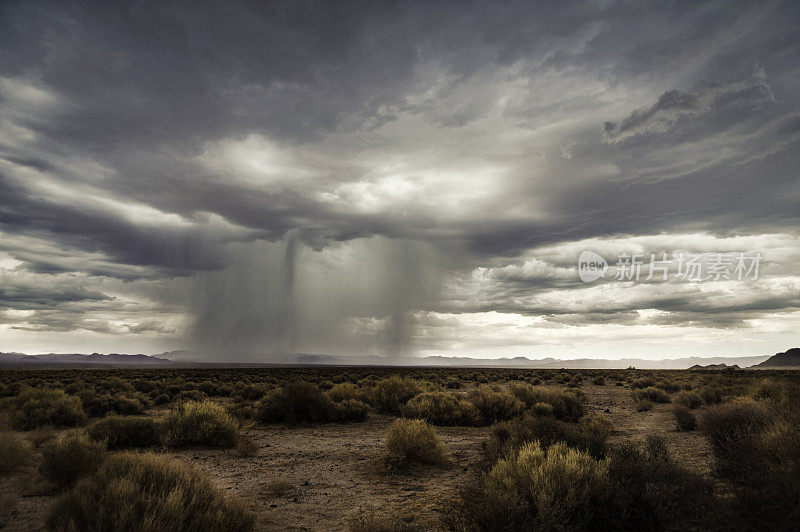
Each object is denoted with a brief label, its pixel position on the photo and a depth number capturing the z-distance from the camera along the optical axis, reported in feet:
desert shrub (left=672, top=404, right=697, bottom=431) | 43.83
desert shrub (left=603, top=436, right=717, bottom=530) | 17.24
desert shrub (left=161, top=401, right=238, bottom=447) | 38.50
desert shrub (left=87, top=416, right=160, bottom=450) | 33.88
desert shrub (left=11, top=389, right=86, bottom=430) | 46.57
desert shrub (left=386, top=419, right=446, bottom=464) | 32.78
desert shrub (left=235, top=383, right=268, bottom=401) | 79.51
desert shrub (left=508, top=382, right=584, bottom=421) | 53.52
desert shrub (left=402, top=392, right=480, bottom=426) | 51.98
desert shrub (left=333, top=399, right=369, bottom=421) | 55.06
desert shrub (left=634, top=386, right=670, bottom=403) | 74.73
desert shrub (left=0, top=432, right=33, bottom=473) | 25.70
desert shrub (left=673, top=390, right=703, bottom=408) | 60.64
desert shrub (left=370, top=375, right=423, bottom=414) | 62.44
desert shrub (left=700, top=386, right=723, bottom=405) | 60.51
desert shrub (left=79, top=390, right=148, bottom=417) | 57.00
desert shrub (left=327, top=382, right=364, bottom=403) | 65.46
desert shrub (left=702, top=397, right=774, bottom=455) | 27.63
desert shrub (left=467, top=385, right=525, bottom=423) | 53.88
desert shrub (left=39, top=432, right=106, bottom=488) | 23.20
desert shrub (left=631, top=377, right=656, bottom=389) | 104.22
